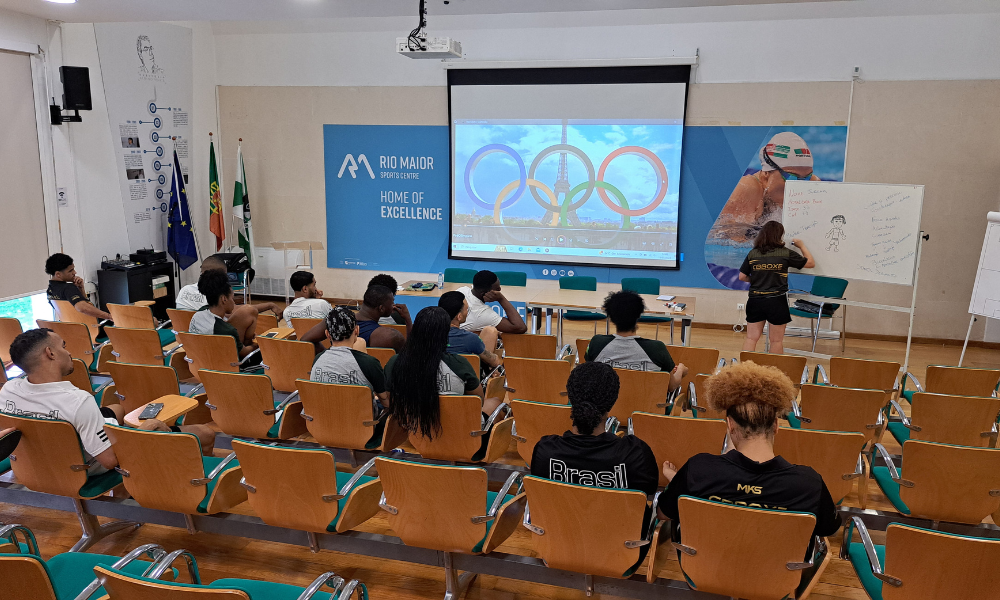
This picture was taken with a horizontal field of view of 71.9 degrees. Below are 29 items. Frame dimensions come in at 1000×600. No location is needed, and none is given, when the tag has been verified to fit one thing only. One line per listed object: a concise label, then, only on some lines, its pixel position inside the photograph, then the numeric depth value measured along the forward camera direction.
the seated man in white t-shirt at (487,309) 5.71
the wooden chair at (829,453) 3.14
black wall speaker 7.62
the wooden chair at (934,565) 2.25
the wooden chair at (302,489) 2.83
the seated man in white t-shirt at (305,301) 5.89
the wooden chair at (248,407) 3.80
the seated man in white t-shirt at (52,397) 3.20
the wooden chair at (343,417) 3.65
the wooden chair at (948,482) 2.99
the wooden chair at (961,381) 4.55
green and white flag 10.32
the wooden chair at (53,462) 3.07
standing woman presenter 6.94
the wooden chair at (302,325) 5.56
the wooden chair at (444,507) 2.74
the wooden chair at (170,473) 2.96
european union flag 9.47
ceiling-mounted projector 6.20
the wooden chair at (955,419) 3.79
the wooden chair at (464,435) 3.59
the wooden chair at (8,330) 5.32
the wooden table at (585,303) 6.70
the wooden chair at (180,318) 5.90
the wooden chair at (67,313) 6.25
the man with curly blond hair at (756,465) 2.42
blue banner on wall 9.14
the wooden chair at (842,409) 3.93
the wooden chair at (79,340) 5.31
